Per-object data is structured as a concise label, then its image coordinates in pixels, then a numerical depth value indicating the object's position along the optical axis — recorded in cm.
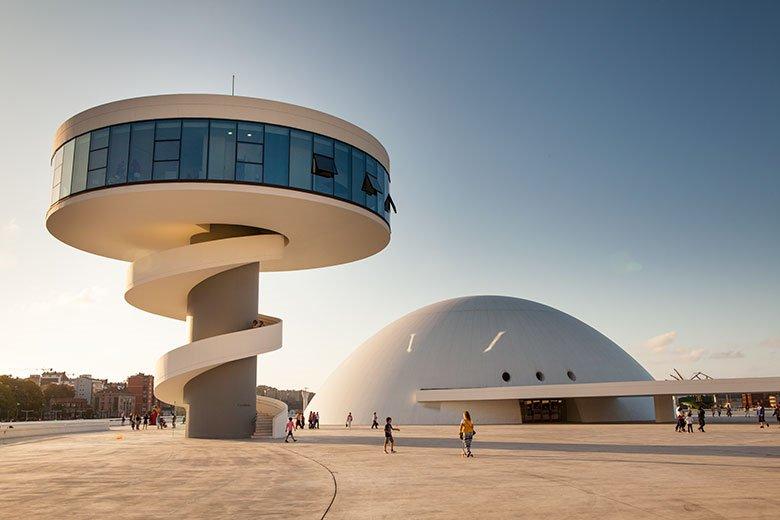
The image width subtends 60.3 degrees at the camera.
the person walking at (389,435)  2566
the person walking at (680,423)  3803
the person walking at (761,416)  4241
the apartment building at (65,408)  16850
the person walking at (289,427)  3324
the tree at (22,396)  13338
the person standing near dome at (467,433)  2320
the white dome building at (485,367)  5769
